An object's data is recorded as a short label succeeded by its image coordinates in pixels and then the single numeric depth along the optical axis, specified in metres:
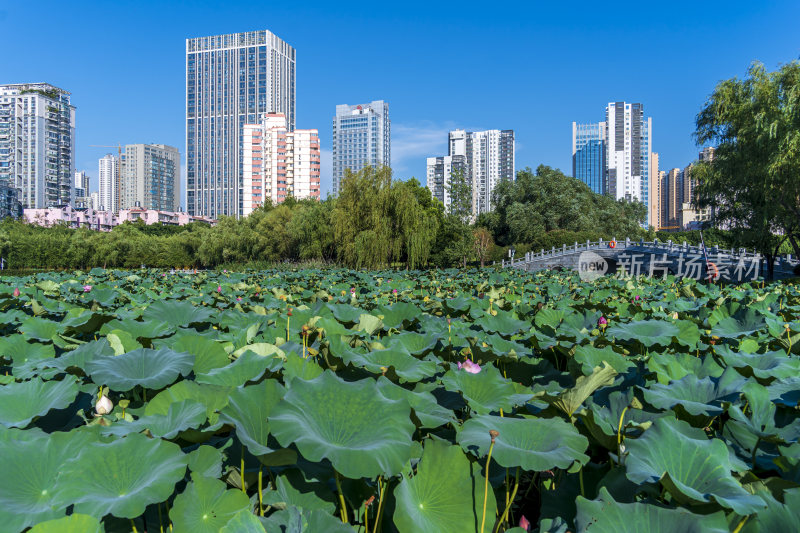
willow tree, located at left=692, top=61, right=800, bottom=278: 17.14
